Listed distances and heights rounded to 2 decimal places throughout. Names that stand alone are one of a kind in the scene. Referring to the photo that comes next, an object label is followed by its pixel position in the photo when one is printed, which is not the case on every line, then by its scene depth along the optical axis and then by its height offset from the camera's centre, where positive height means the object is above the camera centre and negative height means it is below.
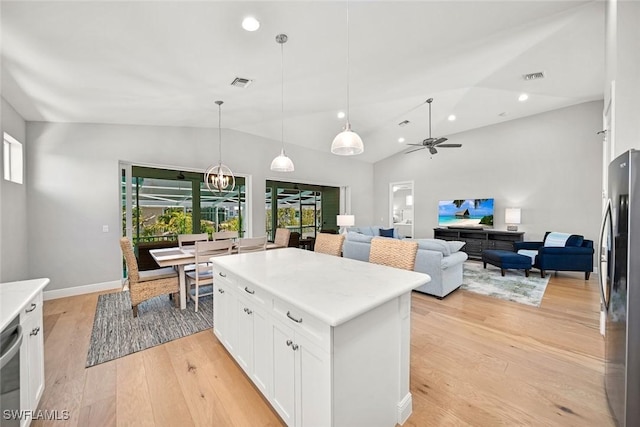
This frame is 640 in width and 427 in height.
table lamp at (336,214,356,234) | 6.84 -0.32
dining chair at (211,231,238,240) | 4.53 -0.49
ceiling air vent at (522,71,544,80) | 4.07 +2.21
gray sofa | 3.66 -0.86
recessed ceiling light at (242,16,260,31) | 2.10 +1.61
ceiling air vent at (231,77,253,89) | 3.09 +1.64
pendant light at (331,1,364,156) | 2.23 +0.61
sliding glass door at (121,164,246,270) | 4.70 +0.06
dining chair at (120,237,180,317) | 2.93 -0.93
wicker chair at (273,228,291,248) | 4.78 -0.57
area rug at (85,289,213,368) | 2.46 -1.37
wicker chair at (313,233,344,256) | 3.30 -0.49
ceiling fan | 4.94 +1.33
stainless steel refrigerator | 1.32 -0.48
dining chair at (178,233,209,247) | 4.33 -0.52
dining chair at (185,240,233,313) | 3.28 -0.63
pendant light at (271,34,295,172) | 2.38 +0.65
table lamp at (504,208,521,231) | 5.95 -0.23
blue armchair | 4.56 -0.93
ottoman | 4.74 -1.04
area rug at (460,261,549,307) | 3.79 -1.36
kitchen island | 1.22 -0.76
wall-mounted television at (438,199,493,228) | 6.57 -0.14
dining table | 3.17 -0.66
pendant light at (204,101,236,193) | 4.12 +0.53
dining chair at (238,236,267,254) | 3.72 -0.55
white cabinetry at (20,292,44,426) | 1.44 -0.93
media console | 5.96 -0.78
